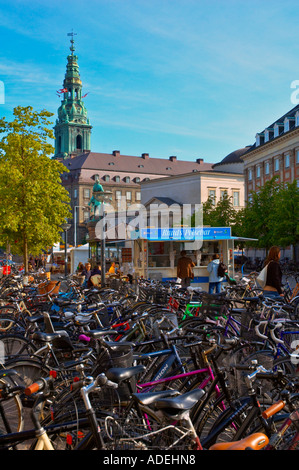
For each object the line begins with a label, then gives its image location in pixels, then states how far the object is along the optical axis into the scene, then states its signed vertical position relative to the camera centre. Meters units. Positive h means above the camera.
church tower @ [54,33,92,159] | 135.88 +30.55
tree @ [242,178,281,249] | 48.81 +2.45
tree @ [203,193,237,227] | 62.97 +3.10
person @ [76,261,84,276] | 27.48 -1.09
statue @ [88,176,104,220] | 43.14 +3.13
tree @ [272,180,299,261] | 43.70 +1.90
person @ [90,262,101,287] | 17.48 -1.00
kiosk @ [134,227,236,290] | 21.14 -0.24
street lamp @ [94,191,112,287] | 17.86 +1.37
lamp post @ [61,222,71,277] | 29.33 +1.03
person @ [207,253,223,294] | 16.97 -0.99
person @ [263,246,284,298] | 10.70 -0.60
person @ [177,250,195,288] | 17.33 -0.79
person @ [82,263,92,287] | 17.93 -1.09
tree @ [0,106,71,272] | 22.97 +2.45
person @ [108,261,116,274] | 24.73 -1.09
